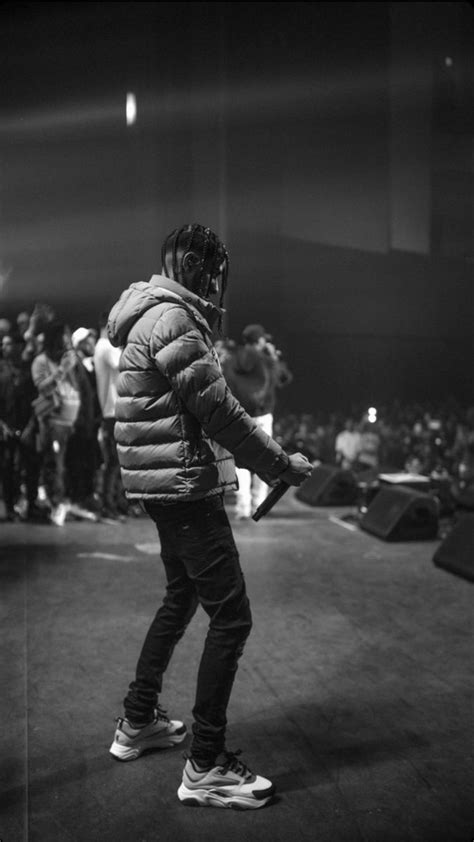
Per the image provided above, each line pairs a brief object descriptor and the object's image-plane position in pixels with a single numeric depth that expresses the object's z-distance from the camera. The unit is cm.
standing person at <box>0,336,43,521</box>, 672
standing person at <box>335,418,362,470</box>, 986
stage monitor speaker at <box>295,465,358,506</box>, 793
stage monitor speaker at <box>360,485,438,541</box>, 602
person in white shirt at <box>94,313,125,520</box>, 618
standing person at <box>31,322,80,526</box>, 649
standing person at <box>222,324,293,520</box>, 646
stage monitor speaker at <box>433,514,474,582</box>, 486
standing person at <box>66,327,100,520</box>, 692
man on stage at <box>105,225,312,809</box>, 208
